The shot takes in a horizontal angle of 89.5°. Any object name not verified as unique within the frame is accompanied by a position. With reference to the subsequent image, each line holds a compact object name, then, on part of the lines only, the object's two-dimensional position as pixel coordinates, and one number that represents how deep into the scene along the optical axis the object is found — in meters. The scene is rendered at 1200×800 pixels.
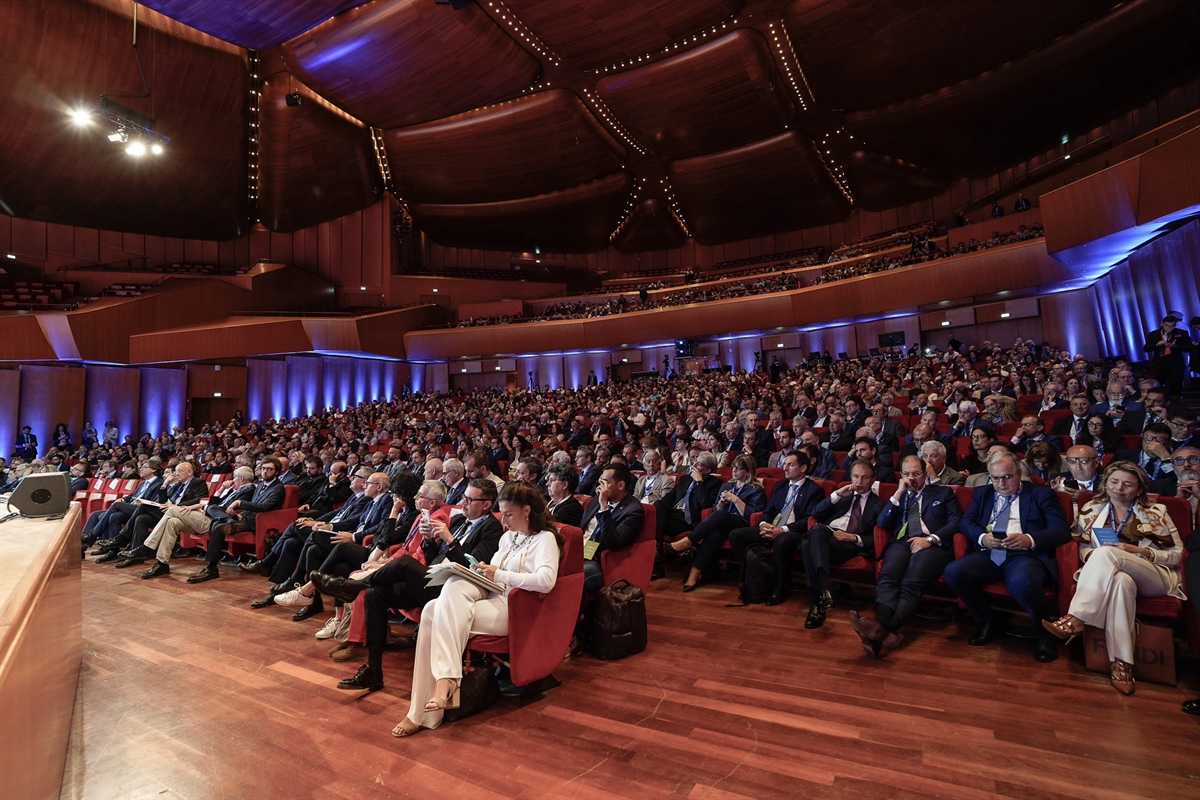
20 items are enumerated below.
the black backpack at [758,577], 2.94
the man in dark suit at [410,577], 2.11
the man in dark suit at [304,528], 3.32
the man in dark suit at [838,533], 2.62
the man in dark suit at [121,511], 4.93
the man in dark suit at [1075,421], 3.73
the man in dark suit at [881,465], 3.51
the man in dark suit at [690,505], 3.53
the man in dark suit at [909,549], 2.23
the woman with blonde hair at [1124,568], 1.90
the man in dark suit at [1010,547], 2.14
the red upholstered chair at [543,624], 1.94
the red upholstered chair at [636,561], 2.66
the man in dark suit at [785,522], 2.92
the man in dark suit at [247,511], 3.96
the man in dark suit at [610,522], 2.49
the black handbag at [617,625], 2.32
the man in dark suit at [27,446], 10.26
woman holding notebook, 1.84
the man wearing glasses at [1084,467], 2.44
